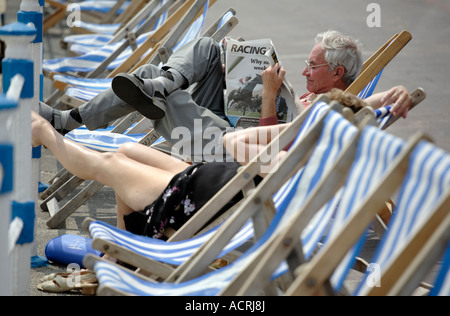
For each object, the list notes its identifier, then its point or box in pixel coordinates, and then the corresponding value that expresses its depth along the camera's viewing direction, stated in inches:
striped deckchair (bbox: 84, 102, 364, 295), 197.9
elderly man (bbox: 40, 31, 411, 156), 296.8
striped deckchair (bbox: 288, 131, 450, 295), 157.1
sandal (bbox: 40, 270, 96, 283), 256.7
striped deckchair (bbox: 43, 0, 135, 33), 720.3
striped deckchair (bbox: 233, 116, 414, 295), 174.2
